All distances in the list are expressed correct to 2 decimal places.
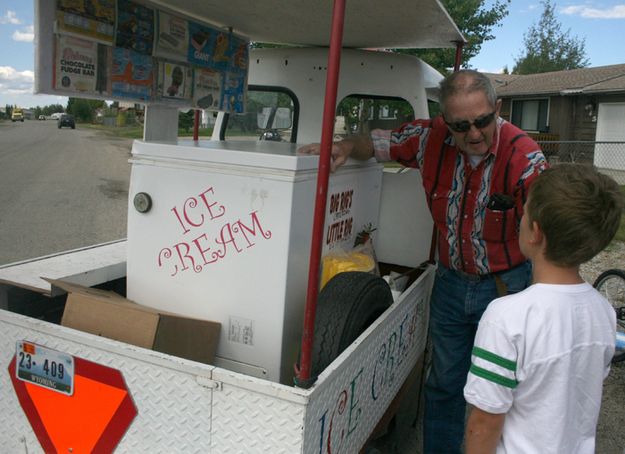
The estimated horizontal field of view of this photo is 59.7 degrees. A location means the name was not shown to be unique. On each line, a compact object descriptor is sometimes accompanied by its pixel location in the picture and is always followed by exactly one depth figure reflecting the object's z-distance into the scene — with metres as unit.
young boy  1.40
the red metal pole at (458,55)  3.26
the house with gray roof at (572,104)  22.28
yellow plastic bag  2.52
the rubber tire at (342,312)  2.05
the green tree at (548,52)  47.12
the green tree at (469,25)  10.68
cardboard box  1.93
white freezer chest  2.08
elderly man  2.34
